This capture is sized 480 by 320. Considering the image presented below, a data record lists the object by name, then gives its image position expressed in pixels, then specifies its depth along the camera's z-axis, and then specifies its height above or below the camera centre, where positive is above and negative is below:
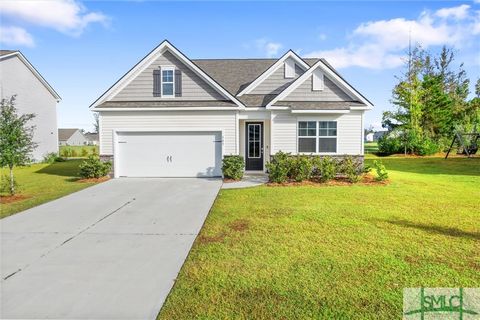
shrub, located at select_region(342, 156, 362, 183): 12.65 -0.73
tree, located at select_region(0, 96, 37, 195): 9.85 +0.45
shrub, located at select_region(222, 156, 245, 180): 13.55 -0.62
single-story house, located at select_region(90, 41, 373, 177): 14.38 +1.56
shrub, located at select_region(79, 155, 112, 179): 13.74 -0.65
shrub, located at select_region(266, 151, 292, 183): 12.46 -0.65
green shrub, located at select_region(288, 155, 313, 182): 12.73 -0.63
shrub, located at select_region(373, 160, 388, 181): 12.71 -0.85
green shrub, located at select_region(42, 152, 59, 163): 25.56 -0.29
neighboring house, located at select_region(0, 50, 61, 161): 22.81 +4.91
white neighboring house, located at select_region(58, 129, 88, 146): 78.69 +4.48
